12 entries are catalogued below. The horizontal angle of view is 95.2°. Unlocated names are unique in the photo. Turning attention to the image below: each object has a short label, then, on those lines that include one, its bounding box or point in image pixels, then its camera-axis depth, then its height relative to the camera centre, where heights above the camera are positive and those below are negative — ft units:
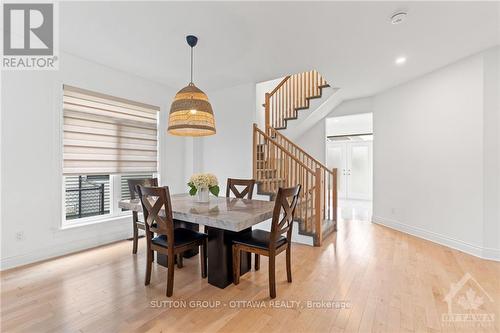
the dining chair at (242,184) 10.34 -0.88
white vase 8.52 -1.10
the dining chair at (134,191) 10.07 -1.14
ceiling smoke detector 7.22 +4.86
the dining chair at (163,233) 6.63 -2.16
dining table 6.19 -1.45
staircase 11.54 +0.26
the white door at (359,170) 25.68 -0.33
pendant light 7.59 +1.88
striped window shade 10.37 +1.64
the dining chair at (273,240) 6.59 -2.33
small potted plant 8.17 -0.69
